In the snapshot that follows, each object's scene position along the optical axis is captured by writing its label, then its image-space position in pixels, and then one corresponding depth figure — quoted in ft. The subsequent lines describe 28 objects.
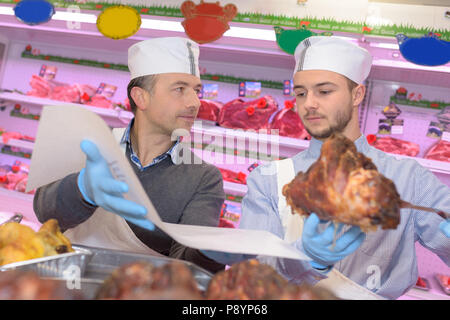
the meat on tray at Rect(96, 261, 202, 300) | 2.05
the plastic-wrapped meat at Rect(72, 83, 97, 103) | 13.74
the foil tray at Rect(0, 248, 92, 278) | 2.62
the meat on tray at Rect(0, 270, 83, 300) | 1.99
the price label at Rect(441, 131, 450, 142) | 11.64
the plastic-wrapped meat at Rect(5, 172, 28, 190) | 14.11
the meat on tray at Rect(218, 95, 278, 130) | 11.83
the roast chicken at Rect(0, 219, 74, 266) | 2.82
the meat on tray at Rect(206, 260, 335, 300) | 2.19
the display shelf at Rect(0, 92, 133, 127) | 12.10
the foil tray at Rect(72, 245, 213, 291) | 2.71
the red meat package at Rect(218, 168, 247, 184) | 12.12
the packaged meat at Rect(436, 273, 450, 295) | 10.43
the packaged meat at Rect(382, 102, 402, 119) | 12.21
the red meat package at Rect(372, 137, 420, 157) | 11.11
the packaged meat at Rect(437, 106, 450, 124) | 11.87
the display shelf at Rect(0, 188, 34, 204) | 13.50
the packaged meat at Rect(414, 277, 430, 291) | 10.34
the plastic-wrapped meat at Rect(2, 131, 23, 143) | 13.71
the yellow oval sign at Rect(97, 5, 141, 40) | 11.90
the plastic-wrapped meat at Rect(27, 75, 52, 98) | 14.16
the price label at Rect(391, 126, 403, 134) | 12.05
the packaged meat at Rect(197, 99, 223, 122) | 12.01
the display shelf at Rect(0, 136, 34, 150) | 13.42
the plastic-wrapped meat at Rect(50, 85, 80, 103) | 13.66
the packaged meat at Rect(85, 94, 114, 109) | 13.37
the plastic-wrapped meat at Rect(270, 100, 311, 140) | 11.23
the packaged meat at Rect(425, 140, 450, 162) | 10.76
